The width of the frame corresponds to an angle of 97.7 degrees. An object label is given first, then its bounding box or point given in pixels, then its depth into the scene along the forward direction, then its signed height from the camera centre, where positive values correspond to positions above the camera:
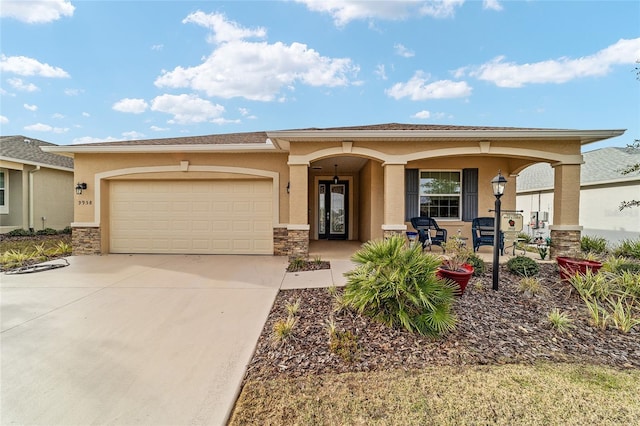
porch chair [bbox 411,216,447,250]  7.83 -0.68
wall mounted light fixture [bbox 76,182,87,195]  8.40 +0.55
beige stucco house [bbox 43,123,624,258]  8.22 +0.39
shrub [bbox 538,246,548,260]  7.23 -1.15
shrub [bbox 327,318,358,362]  2.84 -1.46
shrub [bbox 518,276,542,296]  4.66 -1.33
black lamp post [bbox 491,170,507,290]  4.89 -0.25
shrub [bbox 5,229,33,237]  11.54 -1.17
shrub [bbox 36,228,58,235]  12.31 -1.17
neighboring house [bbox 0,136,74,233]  11.95 +0.77
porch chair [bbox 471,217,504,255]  7.62 -0.70
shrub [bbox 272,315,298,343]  3.18 -1.44
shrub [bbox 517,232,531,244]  10.98 -1.23
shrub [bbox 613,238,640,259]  7.81 -1.21
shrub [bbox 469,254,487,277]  5.57 -1.16
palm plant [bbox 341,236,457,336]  3.30 -1.04
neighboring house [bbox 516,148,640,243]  10.78 +0.55
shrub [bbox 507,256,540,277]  5.59 -1.20
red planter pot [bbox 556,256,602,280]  4.99 -1.07
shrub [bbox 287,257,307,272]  6.51 -1.40
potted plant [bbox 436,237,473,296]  4.26 -0.96
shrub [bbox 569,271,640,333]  3.62 -1.33
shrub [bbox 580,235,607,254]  8.77 -1.20
